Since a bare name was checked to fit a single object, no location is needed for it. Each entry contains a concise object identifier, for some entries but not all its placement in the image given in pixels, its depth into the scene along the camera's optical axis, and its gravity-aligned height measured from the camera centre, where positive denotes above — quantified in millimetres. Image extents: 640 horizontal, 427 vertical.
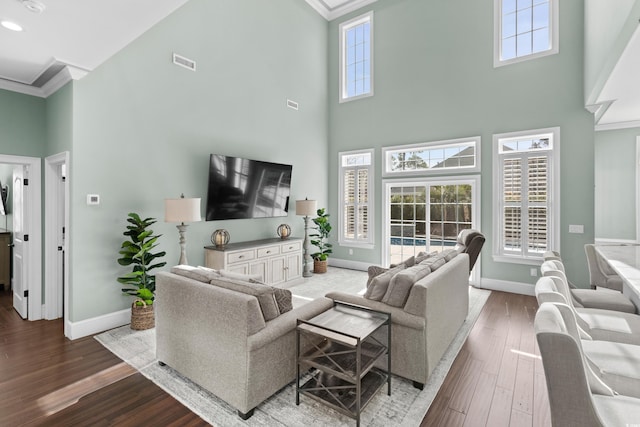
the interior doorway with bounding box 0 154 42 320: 3781 -323
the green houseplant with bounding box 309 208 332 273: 6551 -644
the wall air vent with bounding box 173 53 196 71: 4277 +2120
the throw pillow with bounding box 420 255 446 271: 2984 -507
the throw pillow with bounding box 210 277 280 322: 2270 -600
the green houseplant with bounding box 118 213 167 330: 3559 -698
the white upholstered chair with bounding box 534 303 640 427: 1138 -638
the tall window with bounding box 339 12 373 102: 6852 +3531
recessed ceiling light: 2396 +1467
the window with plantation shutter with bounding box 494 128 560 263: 4941 +280
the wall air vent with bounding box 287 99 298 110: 6188 +2177
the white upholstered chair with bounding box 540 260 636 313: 2646 -796
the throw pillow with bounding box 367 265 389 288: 3128 -612
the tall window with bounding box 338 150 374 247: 6804 +300
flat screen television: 4723 +392
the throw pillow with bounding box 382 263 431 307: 2527 -626
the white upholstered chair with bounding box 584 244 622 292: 3412 -696
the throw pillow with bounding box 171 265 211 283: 2593 -538
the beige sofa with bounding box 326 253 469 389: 2416 -920
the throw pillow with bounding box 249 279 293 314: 2428 -695
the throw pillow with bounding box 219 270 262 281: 2652 -564
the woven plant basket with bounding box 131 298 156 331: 3607 -1233
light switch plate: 4744 -274
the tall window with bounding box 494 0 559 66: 4957 +3048
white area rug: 2125 -1429
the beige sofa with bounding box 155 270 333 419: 2100 -946
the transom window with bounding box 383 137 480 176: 5637 +1059
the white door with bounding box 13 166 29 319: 3854 -418
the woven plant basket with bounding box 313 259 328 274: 6551 -1177
